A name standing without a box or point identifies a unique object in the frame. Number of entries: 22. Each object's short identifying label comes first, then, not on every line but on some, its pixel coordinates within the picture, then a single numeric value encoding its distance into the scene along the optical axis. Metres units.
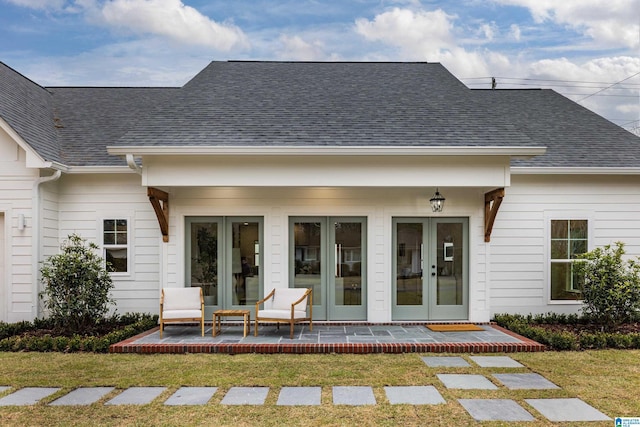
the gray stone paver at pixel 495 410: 4.36
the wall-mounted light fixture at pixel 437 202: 8.65
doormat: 8.24
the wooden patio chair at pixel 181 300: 8.02
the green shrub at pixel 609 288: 7.65
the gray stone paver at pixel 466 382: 5.30
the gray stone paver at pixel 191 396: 4.79
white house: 8.58
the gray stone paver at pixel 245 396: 4.80
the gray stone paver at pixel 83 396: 4.77
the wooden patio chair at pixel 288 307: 7.73
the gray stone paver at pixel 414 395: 4.78
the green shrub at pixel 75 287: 7.65
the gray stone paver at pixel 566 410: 4.35
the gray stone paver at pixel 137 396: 4.80
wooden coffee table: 7.68
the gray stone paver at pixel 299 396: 4.77
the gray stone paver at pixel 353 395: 4.76
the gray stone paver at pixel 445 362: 6.23
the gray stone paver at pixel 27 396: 4.79
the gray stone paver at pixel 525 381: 5.30
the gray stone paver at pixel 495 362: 6.23
